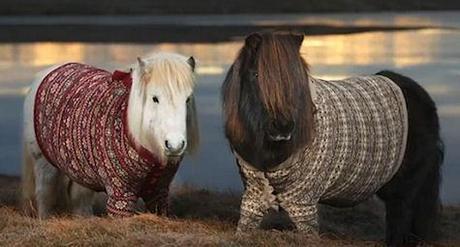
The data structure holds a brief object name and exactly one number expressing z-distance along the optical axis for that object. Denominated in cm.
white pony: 1106
